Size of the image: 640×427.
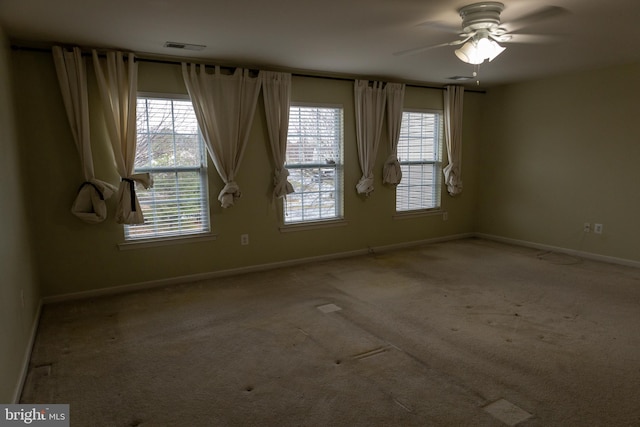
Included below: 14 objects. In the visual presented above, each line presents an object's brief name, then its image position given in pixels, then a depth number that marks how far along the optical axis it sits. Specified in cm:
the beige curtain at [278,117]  451
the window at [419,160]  579
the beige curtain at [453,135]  589
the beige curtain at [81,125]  355
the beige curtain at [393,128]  537
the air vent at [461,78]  533
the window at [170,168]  403
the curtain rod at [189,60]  348
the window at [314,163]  487
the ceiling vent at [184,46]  357
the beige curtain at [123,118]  369
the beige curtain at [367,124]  516
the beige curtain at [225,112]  414
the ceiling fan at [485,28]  273
